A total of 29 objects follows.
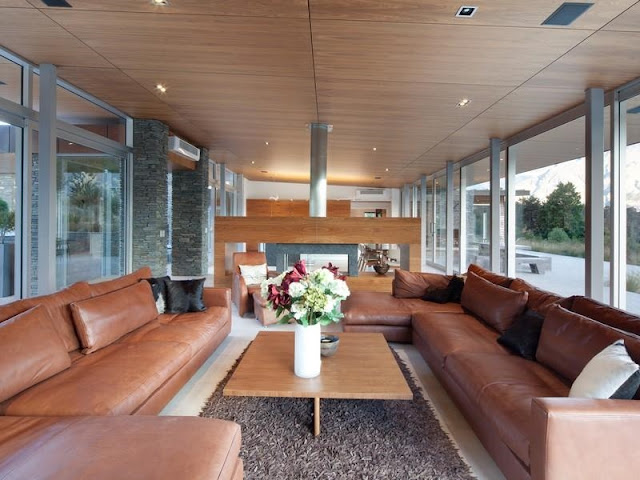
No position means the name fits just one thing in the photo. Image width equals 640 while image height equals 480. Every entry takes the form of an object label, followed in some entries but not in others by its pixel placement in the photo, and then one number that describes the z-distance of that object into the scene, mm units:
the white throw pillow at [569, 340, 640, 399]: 1549
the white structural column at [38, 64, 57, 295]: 3982
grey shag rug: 1891
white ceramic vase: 2229
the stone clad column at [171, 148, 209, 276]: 7879
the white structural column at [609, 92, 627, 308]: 3996
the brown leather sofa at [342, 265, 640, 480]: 1415
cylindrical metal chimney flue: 5834
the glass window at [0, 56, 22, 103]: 3734
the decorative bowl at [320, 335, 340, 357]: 2527
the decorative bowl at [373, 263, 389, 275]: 6293
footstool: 4539
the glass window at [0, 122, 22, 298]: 3824
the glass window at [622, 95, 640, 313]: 3898
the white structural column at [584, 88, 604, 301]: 4066
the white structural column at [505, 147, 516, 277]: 6324
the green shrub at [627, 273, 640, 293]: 3900
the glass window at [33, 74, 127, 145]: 4387
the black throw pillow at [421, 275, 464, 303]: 4160
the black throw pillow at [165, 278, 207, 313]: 3631
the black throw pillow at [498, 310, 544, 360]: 2490
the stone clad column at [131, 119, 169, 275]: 6000
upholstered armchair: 5059
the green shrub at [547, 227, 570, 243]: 5215
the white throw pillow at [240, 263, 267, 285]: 5445
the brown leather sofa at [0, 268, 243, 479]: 1317
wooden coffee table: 2053
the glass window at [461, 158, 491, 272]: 7301
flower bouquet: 2188
